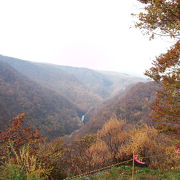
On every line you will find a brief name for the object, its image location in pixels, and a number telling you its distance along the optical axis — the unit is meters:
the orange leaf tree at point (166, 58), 4.10
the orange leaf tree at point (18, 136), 6.40
